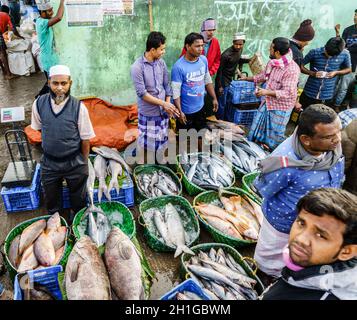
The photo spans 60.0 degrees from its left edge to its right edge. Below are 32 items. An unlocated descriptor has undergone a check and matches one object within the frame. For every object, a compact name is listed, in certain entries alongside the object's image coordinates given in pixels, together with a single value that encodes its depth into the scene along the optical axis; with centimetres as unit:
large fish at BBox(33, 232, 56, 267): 337
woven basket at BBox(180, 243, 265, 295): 335
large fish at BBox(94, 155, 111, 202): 432
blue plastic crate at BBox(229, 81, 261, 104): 669
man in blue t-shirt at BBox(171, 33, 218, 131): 495
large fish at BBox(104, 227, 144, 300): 298
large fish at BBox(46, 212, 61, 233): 378
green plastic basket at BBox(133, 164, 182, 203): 504
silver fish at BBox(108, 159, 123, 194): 442
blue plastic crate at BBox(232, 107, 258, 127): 689
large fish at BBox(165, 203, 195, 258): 370
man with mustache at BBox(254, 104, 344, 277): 250
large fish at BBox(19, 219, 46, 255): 358
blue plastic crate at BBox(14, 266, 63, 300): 289
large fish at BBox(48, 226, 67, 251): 365
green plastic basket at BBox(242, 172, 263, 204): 476
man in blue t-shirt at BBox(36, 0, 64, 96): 559
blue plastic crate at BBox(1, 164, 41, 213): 425
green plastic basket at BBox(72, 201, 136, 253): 386
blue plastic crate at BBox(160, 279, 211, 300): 299
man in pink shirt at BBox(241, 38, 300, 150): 496
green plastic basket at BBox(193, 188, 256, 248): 393
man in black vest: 344
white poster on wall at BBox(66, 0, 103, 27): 593
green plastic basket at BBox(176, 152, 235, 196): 490
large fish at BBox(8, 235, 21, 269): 343
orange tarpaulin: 595
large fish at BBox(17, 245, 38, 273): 328
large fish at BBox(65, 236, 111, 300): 280
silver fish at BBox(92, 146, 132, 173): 480
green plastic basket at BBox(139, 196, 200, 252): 391
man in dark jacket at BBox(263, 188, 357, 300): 156
